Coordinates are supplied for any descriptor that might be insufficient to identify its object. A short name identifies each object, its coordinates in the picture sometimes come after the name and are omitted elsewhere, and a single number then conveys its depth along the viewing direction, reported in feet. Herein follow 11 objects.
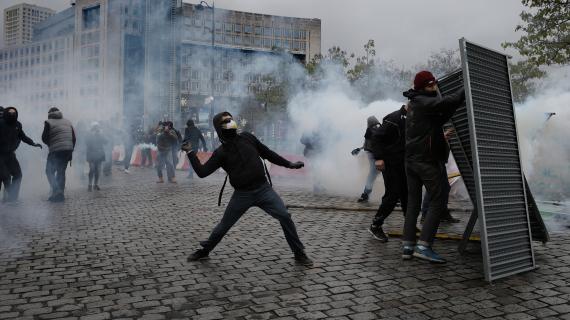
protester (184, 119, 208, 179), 49.91
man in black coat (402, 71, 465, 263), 16.11
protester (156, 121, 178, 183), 45.34
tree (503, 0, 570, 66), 45.88
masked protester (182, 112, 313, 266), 16.37
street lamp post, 49.03
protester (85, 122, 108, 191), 39.58
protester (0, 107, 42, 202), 31.81
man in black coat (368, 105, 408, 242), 20.15
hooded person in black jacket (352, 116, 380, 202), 33.12
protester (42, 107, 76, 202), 32.96
